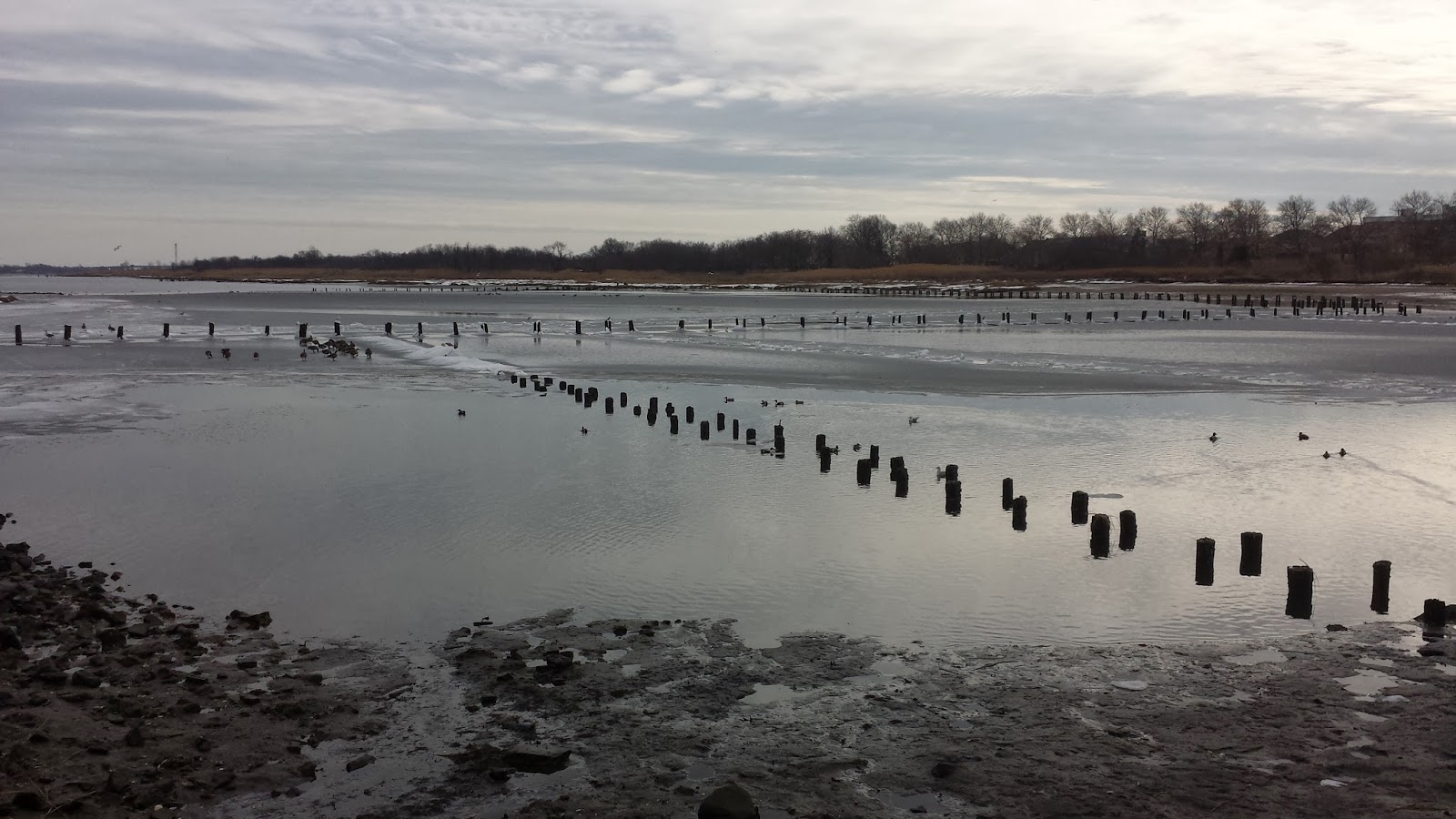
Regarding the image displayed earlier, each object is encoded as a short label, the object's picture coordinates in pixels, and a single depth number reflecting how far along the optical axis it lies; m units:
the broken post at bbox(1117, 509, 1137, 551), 12.80
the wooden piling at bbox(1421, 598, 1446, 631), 9.99
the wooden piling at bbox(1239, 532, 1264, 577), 11.51
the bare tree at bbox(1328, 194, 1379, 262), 155.44
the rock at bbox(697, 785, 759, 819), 6.29
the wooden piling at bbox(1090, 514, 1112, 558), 12.55
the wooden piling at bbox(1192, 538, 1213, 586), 11.37
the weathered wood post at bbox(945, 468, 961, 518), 14.77
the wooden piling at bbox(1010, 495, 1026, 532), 13.72
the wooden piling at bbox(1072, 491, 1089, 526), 13.97
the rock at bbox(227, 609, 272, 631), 10.14
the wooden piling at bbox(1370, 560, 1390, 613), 10.51
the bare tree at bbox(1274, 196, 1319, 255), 177.00
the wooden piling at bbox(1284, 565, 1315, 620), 10.33
